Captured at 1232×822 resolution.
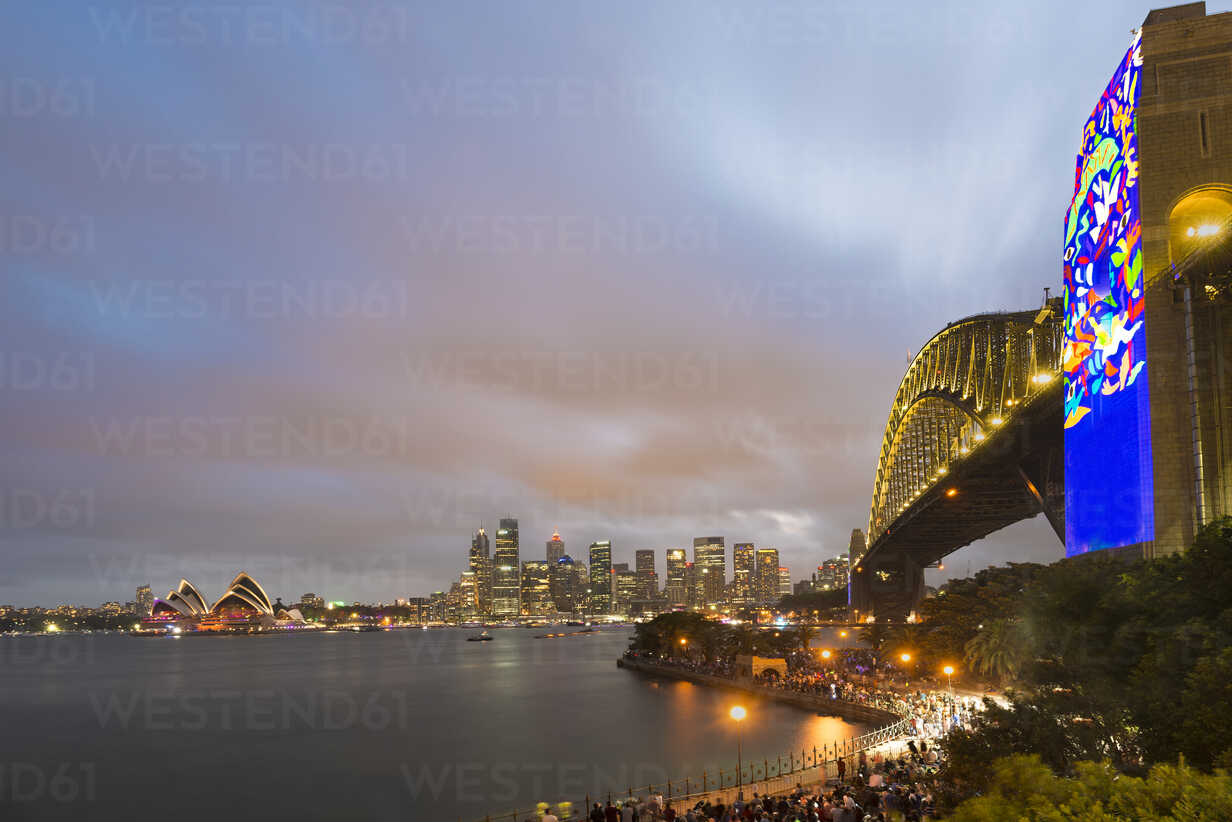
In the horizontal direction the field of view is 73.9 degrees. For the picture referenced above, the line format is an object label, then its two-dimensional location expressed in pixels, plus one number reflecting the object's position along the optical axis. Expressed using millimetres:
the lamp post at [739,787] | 26347
